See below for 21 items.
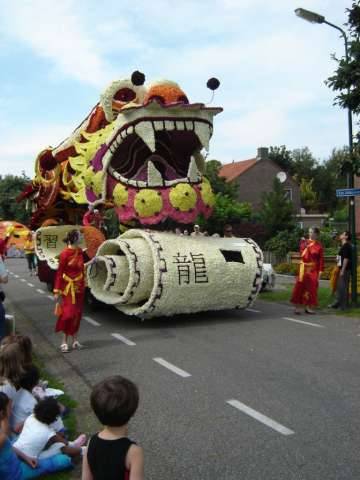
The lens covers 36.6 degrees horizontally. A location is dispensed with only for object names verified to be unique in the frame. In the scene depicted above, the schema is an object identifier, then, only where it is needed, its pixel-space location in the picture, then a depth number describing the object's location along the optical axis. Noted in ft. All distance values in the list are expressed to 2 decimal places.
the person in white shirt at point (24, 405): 12.94
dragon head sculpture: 29.81
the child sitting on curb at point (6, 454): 9.41
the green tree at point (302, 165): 203.91
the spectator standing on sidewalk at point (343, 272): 35.50
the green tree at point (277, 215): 90.27
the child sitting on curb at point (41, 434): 12.09
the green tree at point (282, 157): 202.18
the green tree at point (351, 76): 32.48
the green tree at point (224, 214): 89.97
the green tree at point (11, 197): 165.27
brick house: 147.33
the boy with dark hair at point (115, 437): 7.57
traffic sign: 35.66
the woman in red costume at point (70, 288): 24.53
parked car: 45.88
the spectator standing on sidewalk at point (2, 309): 19.69
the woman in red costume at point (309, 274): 34.01
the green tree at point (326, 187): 188.96
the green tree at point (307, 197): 178.70
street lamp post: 36.24
